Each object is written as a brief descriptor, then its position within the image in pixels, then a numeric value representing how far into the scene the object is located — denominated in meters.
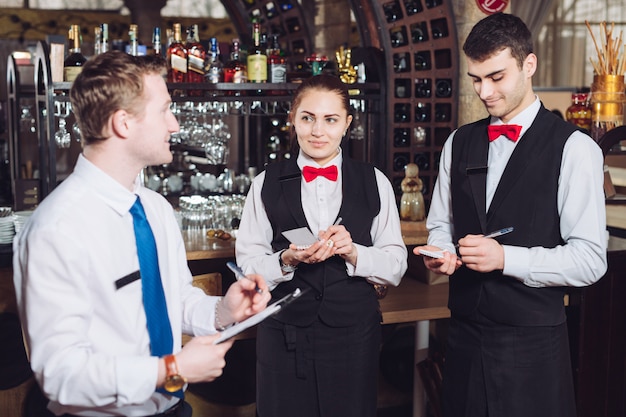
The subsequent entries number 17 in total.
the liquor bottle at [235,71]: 3.67
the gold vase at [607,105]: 3.40
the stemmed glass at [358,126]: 4.14
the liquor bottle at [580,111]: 3.55
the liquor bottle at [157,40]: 3.70
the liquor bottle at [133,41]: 3.72
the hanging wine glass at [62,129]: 3.61
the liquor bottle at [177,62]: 3.66
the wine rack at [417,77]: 3.91
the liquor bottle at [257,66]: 3.69
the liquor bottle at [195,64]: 3.71
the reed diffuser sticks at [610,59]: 3.36
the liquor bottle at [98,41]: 3.69
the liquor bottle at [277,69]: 3.71
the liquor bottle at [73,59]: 3.58
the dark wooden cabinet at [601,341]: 2.94
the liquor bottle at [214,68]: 3.69
